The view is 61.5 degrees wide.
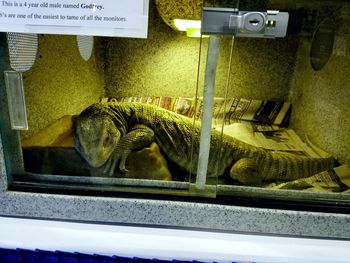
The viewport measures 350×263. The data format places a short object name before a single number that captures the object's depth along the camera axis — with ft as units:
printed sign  1.71
